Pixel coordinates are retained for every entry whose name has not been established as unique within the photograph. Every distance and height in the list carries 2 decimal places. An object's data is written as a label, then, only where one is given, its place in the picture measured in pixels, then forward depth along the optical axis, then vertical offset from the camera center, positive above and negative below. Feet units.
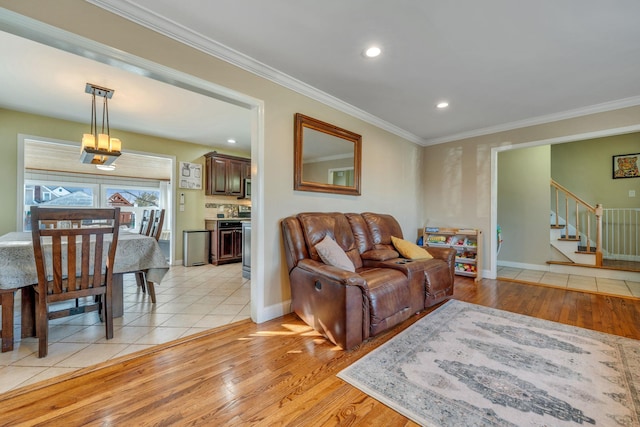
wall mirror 9.45 +2.25
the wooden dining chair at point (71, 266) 6.09 -1.38
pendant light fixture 9.75 +2.54
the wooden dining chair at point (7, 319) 6.32 -2.58
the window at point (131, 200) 18.81 +0.97
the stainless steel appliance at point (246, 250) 13.61 -1.93
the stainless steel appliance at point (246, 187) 19.66 +1.97
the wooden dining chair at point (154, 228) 10.62 -0.62
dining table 6.40 -1.47
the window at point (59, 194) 15.81 +1.18
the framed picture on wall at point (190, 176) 17.13 +2.47
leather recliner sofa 6.63 -1.89
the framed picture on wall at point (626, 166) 16.39 +3.11
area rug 4.49 -3.38
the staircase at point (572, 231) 14.42 -1.03
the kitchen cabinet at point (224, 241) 17.04 -1.84
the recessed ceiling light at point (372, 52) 7.30 +4.60
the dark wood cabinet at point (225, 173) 18.02 +2.82
